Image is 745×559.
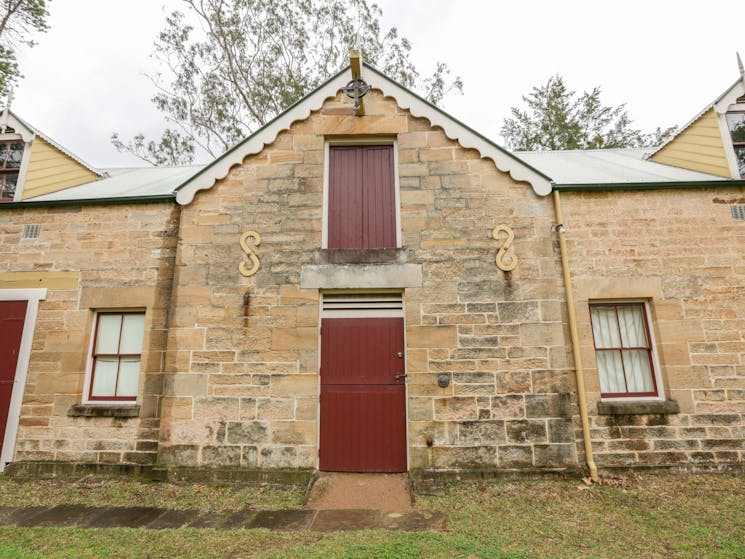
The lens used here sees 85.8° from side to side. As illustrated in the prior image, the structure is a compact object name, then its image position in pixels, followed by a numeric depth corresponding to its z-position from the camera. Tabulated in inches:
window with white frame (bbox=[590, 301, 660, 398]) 251.1
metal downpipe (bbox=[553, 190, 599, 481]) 231.3
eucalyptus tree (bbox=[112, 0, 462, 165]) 603.8
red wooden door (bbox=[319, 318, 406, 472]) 235.3
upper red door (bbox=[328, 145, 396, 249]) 265.0
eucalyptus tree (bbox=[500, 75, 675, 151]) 671.8
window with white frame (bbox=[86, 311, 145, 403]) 263.7
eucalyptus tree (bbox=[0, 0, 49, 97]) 476.7
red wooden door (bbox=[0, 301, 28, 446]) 260.2
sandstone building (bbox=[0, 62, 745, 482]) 235.0
